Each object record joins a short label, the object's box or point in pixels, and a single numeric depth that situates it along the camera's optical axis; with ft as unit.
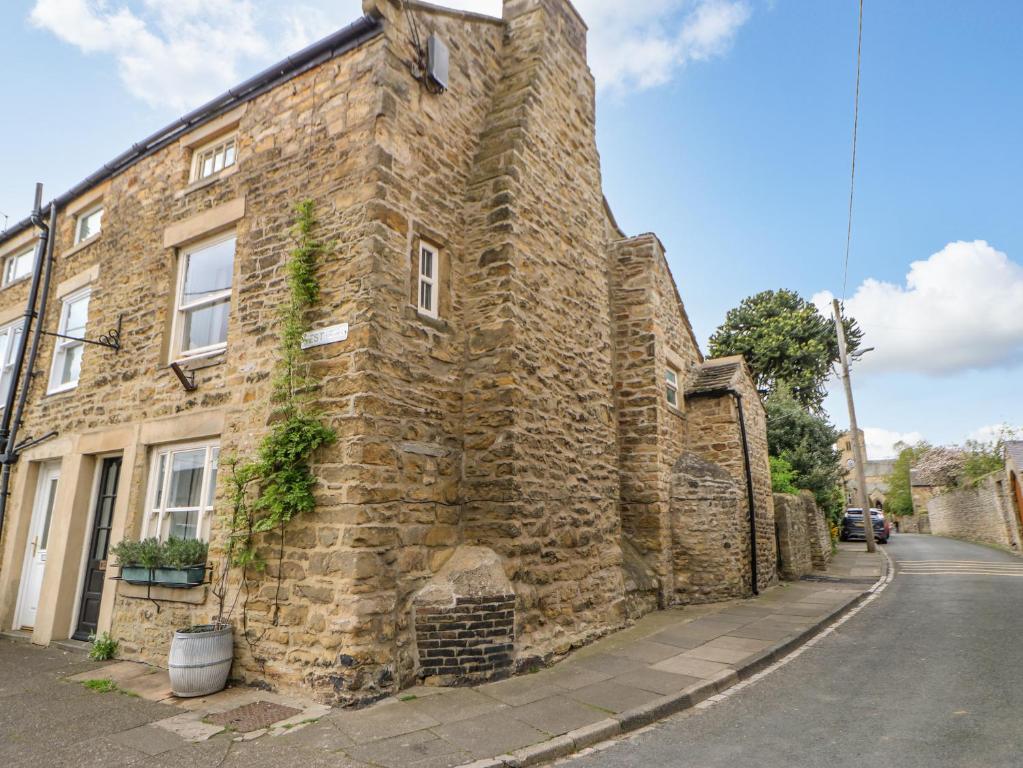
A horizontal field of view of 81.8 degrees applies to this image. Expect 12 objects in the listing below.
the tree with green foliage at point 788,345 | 85.20
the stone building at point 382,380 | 18.33
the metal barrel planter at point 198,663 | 17.57
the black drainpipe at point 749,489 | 35.70
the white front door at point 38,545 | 28.53
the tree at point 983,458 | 81.21
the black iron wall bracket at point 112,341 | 26.81
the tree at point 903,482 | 178.09
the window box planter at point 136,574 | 21.09
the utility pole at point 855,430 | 67.82
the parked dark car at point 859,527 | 93.56
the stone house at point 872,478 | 207.51
